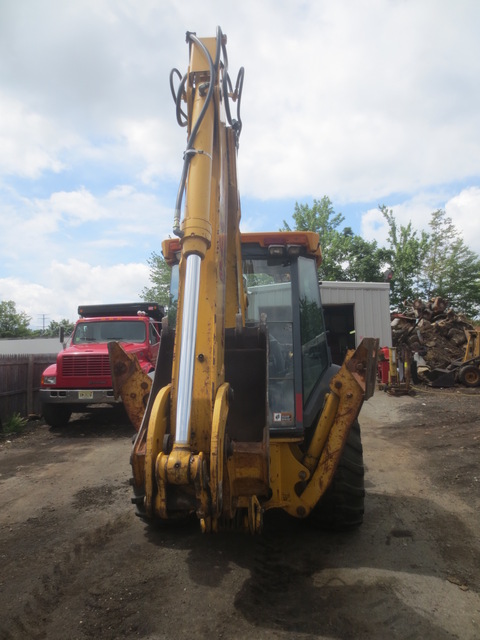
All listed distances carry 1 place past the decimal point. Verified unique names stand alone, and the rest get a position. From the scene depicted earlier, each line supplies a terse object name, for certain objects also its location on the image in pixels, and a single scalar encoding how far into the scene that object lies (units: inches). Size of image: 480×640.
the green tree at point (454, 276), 1165.7
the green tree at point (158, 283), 1496.1
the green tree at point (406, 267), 1200.8
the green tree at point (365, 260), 1183.6
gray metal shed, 624.7
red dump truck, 362.0
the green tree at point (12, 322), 2107.5
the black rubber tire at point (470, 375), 574.9
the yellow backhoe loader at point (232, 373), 102.7
